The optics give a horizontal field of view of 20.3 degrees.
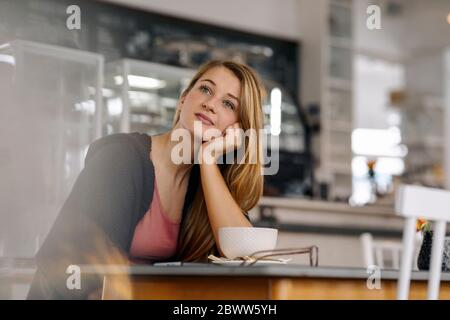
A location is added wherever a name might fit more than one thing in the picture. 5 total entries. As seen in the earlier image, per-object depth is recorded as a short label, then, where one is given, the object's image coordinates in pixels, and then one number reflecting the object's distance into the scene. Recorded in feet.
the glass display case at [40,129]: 11.07
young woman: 8.69
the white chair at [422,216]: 7.18
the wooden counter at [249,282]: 7.28
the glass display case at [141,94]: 12.46
